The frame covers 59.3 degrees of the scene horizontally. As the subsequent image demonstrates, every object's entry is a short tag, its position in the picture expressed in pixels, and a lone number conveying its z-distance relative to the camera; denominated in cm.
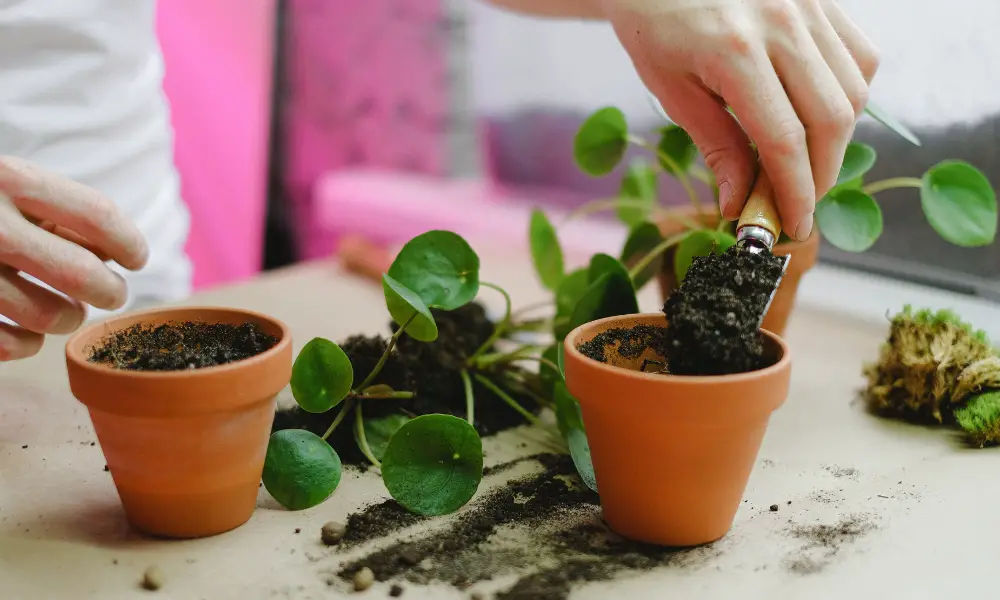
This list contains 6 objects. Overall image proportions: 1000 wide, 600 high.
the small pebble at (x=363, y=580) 63
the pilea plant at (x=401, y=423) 73
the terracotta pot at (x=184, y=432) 64
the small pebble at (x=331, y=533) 70
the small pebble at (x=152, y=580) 63
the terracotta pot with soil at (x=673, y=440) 64
